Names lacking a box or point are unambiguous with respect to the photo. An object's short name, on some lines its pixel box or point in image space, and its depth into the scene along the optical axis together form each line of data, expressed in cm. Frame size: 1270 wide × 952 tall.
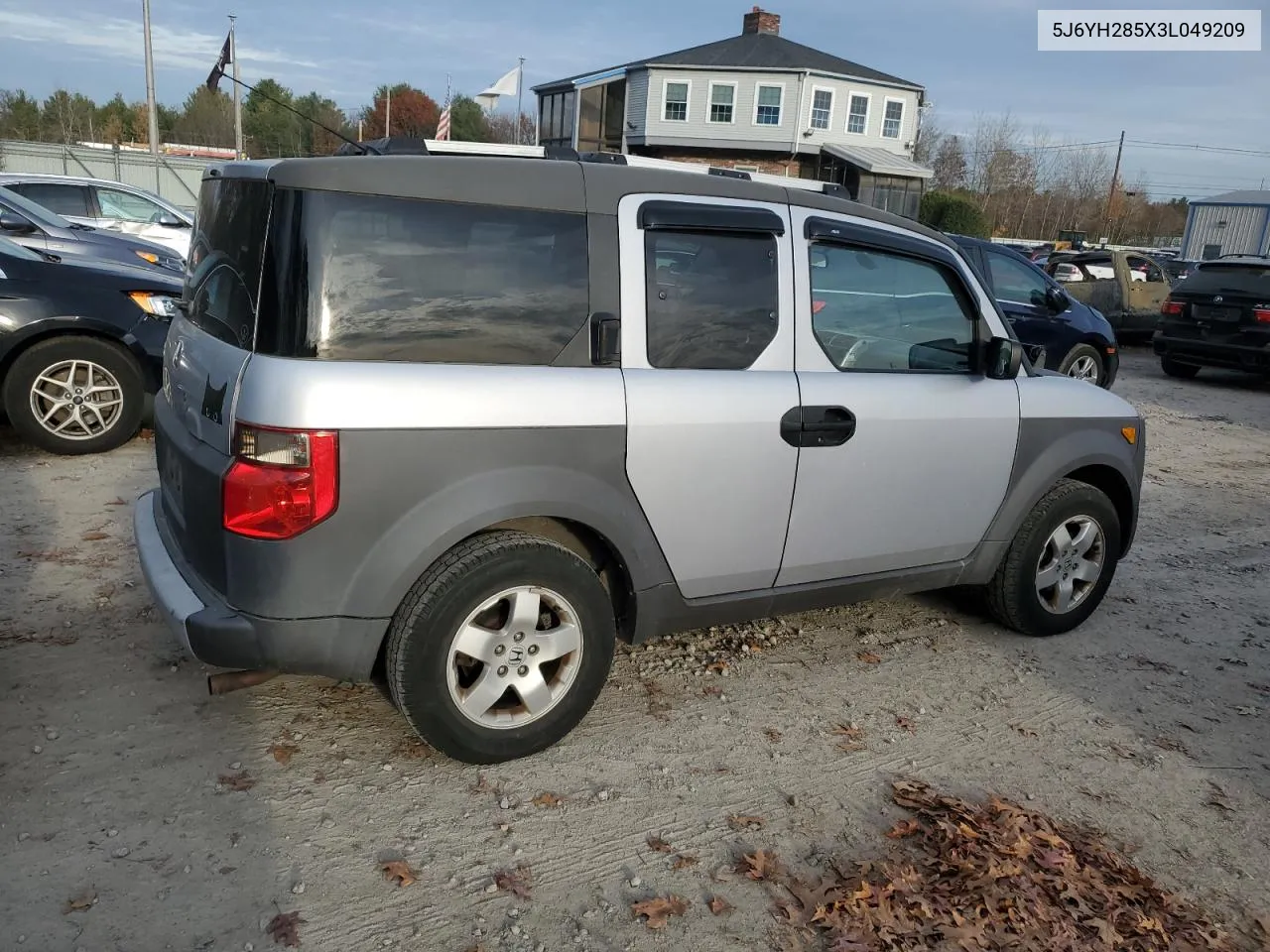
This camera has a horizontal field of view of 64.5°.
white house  4072
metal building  4012
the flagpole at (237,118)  2827
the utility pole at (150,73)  2777
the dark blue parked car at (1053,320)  1102
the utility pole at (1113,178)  6230
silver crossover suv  299
